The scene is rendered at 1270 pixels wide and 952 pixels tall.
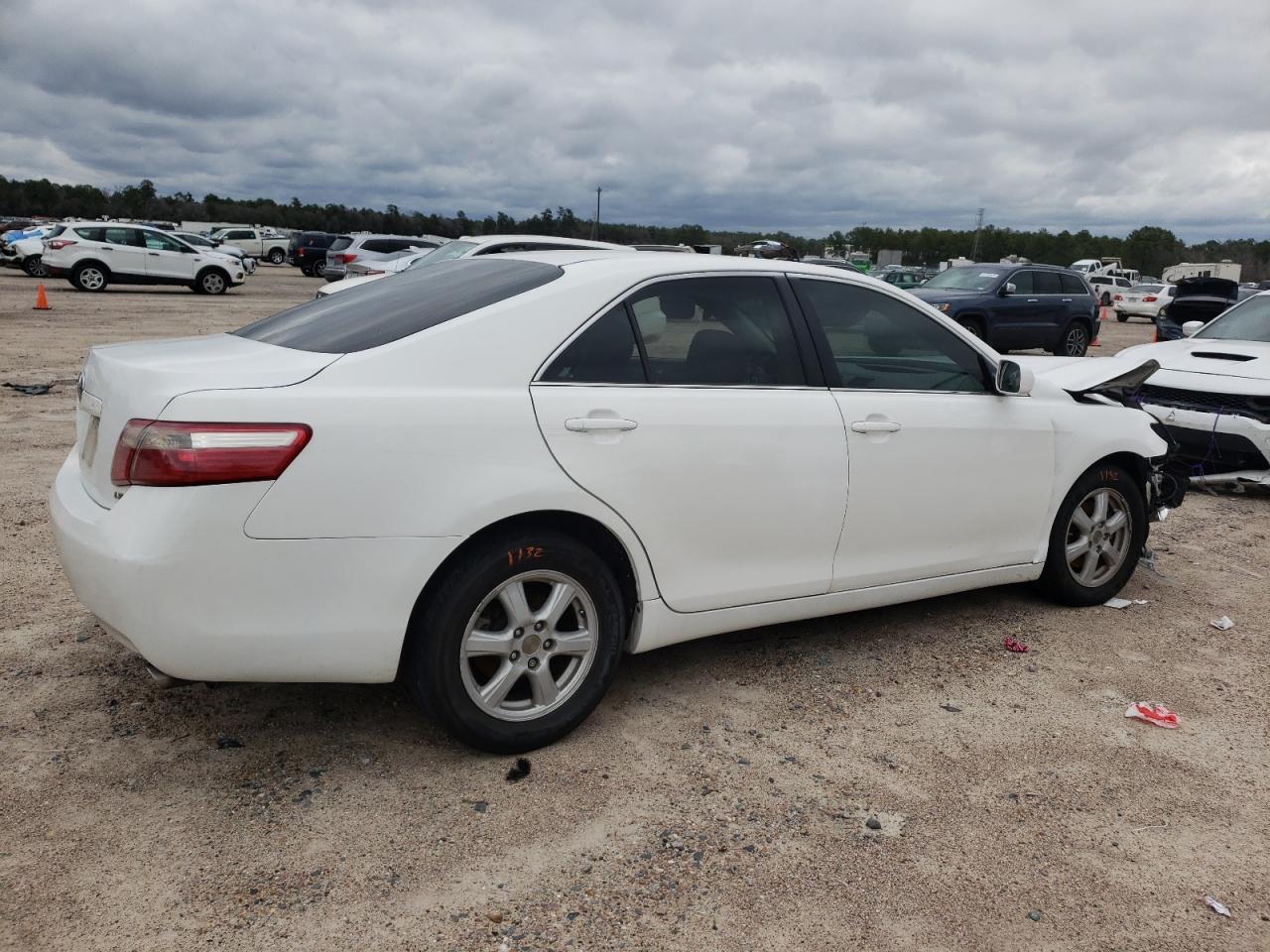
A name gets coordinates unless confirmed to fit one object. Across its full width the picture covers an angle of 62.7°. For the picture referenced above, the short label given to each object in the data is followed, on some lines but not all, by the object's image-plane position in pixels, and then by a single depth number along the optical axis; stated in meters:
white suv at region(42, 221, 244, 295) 25.17
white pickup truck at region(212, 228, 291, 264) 52.16
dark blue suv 17.25
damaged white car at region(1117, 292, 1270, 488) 7.57
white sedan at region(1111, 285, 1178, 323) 35.78
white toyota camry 2.90
